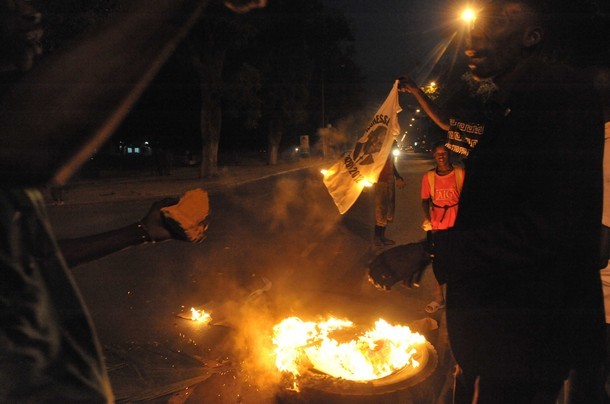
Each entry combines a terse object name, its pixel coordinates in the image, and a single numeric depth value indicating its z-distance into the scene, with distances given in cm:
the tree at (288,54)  2856
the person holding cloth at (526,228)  148
